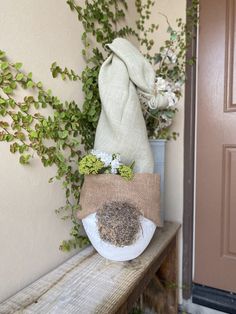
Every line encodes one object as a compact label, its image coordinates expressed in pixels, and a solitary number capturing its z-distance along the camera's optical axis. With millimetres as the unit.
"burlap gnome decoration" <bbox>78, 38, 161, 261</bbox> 763
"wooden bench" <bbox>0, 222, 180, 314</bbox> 604
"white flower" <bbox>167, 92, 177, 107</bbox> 920
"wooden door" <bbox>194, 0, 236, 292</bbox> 1096
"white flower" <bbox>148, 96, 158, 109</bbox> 890
